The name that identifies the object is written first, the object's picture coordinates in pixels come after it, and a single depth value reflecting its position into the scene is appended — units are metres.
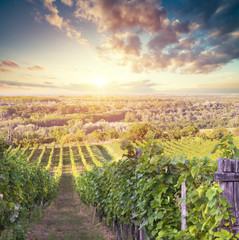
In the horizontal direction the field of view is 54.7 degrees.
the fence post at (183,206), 2.78
